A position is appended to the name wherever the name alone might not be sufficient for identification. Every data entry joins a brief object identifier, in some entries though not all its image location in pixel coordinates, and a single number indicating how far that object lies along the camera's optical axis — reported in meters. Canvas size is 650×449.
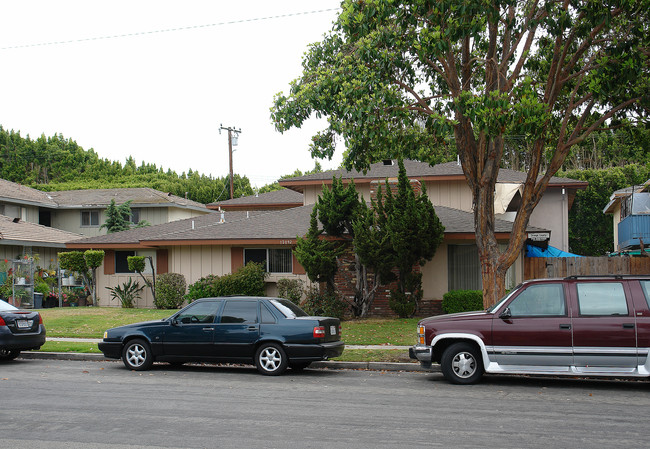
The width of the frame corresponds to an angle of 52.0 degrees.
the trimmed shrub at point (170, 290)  24.25
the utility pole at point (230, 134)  45.44
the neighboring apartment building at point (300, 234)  22.62
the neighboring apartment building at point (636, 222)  26.56
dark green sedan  12.20
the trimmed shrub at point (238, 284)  22.73
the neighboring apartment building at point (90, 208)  41.09
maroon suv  10.41
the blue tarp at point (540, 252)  24.39
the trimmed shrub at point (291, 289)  22.48
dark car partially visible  13.78
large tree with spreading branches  13.28
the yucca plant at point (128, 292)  26.02
